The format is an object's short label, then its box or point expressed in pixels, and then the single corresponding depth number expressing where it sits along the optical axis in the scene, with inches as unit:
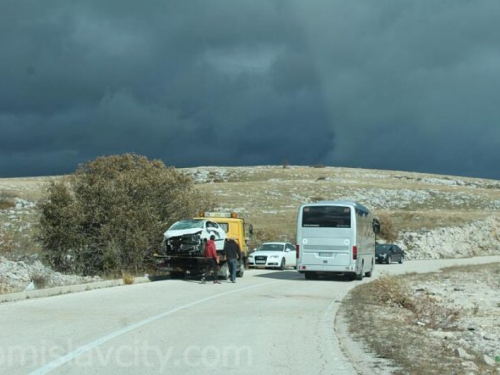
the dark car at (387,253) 1875.0
